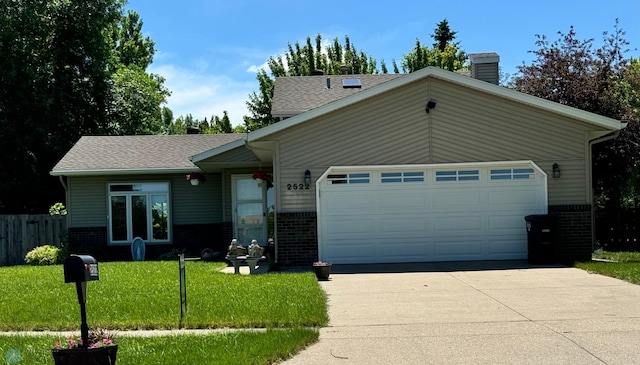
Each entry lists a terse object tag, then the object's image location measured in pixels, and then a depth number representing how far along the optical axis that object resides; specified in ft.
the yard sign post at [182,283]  27.53
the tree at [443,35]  174.29
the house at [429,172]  47.75
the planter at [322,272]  40.32
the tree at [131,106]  103.96
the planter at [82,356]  18.48
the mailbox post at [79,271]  19.90
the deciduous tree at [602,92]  67.36
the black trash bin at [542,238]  46.03
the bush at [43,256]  61.41
